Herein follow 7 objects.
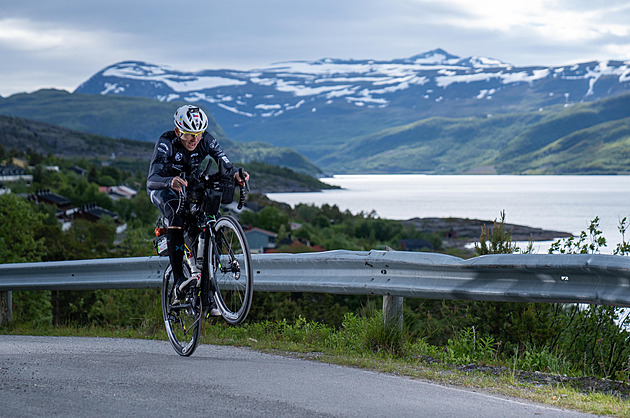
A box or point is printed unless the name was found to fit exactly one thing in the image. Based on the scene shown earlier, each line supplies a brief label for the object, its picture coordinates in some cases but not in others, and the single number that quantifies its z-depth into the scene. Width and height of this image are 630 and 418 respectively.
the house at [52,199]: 145.74
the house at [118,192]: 186.25
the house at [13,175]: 174.52
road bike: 6.84
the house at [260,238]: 131.50
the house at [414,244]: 116.31
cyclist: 6.93
